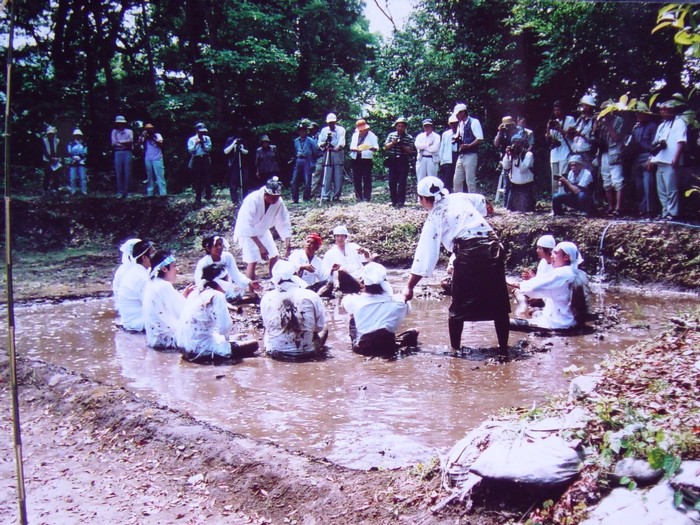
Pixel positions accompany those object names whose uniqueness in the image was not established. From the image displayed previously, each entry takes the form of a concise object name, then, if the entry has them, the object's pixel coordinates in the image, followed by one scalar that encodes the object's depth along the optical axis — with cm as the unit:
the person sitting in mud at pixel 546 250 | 891
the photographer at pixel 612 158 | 1173
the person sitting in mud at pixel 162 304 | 774
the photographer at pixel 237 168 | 1664
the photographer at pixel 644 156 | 1145
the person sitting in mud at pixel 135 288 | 891
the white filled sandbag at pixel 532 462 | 335
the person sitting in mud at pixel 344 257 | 1106
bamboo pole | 251
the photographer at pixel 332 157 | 1571
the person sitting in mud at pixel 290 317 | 736
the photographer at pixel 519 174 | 1288
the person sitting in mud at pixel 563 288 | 810
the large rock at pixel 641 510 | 291
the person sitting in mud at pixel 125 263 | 920
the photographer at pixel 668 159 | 1070
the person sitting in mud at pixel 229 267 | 965
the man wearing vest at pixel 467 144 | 1360
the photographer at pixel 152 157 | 1695
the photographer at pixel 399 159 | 1442
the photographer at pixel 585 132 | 1188
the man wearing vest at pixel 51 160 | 1794
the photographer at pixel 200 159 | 1622
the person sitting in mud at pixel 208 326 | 737
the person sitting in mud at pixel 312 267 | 1077
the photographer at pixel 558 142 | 1255
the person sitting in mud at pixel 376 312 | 745
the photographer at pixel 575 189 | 1221
